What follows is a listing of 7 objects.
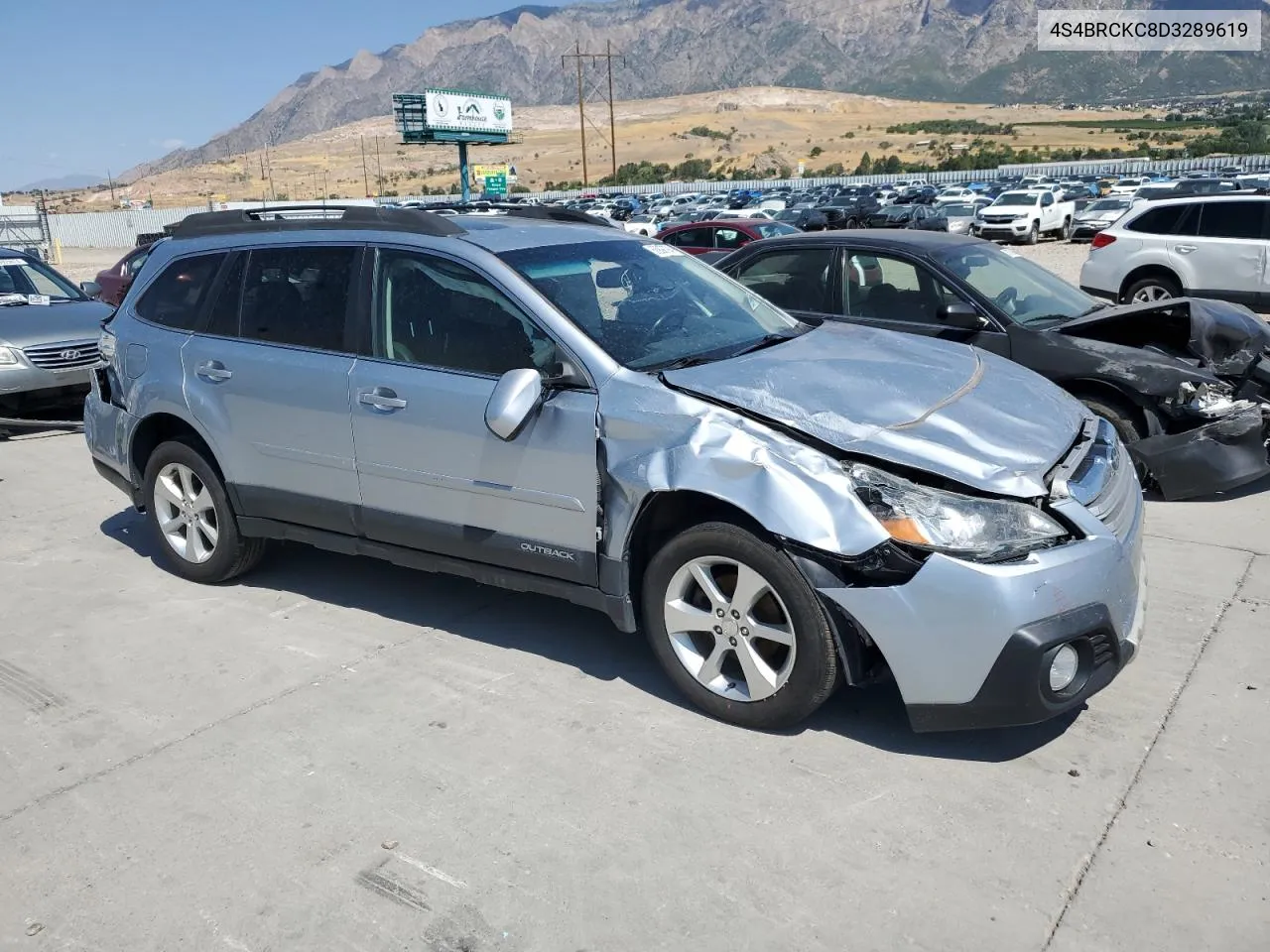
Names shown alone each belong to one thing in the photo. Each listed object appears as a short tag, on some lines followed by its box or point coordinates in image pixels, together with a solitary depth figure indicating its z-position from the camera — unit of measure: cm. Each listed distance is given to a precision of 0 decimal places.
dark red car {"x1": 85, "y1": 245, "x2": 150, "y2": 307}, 1761
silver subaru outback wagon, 341
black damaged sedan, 635
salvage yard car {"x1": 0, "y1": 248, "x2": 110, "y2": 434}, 920
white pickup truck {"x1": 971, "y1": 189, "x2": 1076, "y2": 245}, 3241
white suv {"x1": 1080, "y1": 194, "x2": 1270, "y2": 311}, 1262
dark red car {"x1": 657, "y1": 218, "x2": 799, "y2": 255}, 1582
